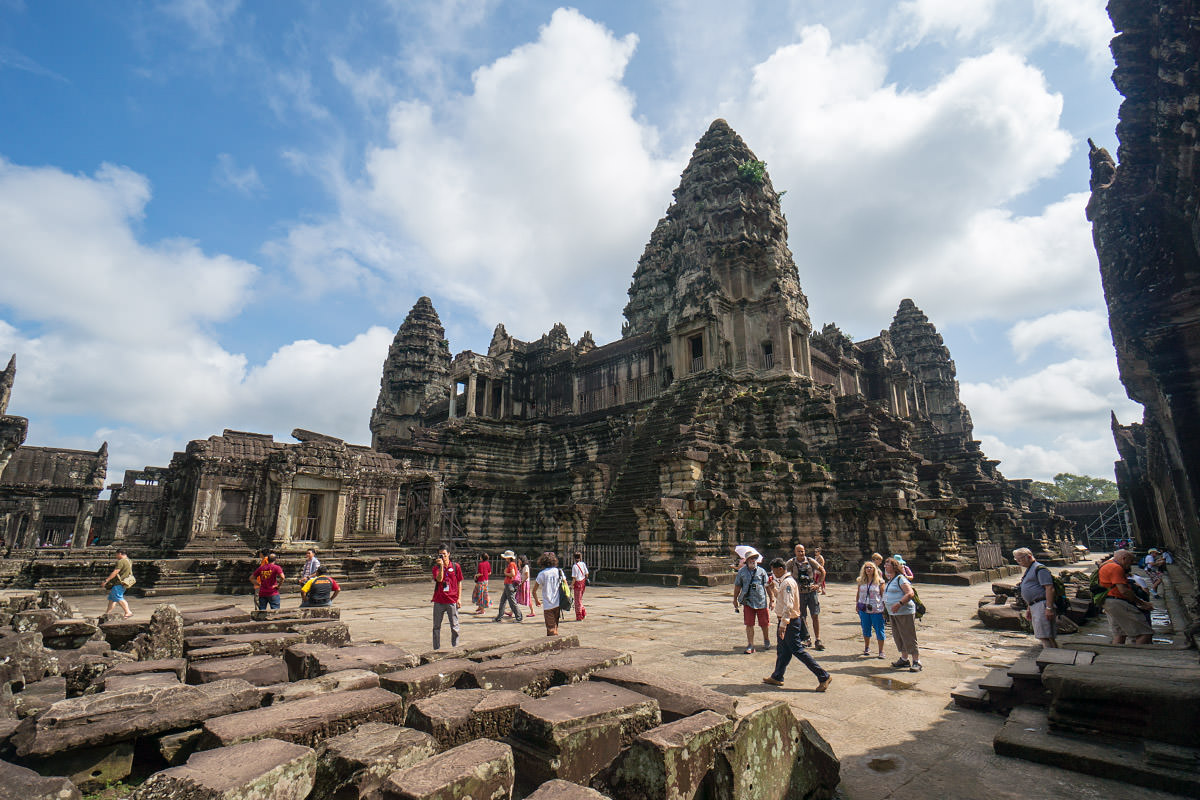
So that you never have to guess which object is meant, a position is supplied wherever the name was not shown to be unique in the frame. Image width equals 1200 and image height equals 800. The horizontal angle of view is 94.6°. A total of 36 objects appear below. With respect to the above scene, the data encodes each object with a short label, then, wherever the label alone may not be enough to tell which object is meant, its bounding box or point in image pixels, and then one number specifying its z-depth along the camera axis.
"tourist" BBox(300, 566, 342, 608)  9.71
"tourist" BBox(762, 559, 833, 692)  5.70
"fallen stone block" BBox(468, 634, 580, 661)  5.52
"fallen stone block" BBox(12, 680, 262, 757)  3.60
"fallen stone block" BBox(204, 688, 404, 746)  3.51
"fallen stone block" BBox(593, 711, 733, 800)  2.92
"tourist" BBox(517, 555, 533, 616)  12.20
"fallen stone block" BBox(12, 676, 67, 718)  4.52
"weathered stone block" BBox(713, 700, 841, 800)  3.02
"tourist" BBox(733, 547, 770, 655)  7.62
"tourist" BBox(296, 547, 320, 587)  11.91
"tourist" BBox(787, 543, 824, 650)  8.13
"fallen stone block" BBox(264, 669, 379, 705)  4.39
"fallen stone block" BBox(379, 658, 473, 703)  4.49
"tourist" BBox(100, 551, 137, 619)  10.27
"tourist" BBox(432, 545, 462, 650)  7.80
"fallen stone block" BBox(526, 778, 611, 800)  2.63
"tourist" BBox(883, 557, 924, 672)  6.72
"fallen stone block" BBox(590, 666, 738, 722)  3.80
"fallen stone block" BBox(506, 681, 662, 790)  3.30
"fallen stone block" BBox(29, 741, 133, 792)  3.63
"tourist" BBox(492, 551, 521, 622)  11.02
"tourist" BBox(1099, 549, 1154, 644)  6.88
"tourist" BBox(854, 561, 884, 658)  7.41
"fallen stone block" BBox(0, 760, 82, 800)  2.89
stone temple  17.88
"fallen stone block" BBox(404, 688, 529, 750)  3.59
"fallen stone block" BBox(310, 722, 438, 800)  3.05
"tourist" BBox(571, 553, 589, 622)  10.60
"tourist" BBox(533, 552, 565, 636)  8.56
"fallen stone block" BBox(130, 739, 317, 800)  2.65
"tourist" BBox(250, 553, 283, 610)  9.86
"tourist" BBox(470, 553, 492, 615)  12.55
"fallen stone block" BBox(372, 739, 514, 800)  2.63
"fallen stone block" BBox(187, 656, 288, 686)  5.28
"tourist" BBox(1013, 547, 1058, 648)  6.66
